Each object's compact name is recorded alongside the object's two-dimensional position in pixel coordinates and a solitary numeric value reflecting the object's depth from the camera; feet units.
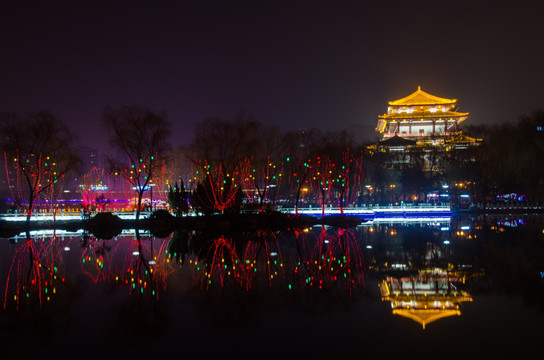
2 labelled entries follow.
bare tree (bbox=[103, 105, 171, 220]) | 109.50
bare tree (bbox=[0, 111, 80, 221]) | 104.88
